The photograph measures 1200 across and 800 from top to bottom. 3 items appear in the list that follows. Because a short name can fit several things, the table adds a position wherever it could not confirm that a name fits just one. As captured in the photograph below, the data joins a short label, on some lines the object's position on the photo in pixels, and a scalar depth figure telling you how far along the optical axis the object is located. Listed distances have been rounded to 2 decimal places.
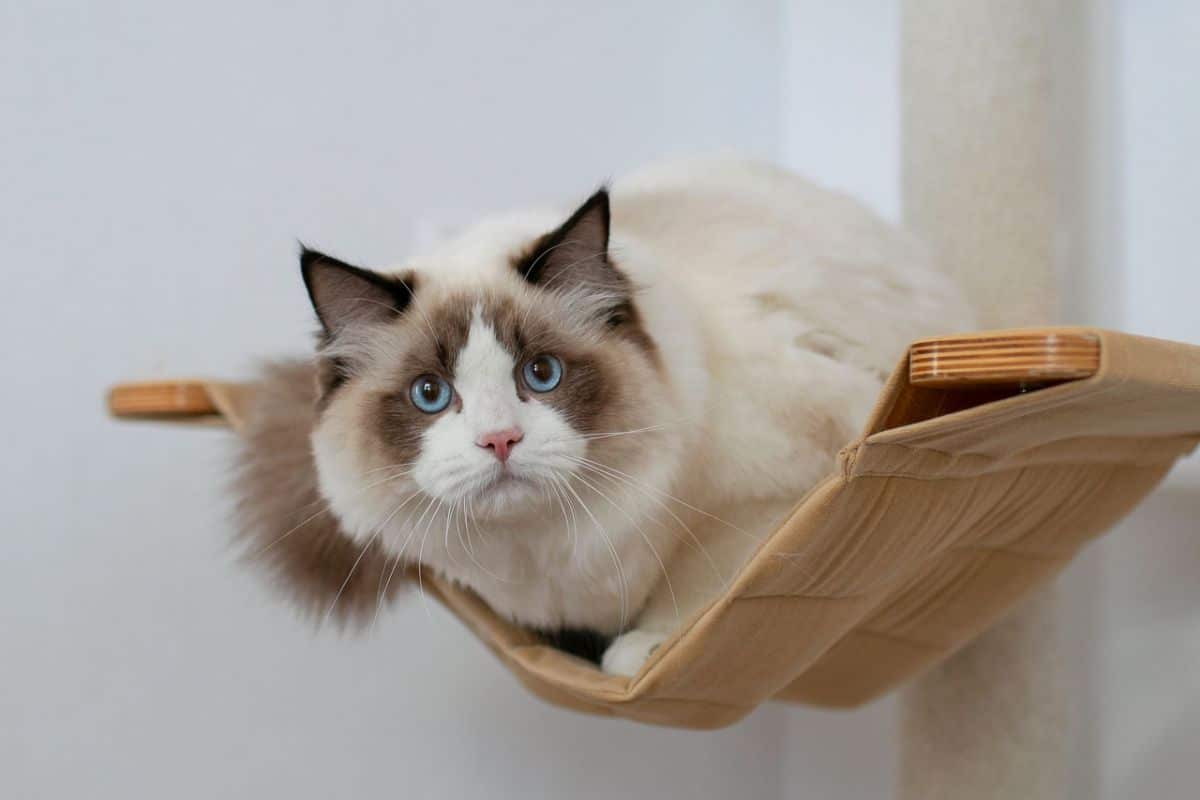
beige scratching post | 1.01
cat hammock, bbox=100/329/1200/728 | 0.70
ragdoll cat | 0.80
